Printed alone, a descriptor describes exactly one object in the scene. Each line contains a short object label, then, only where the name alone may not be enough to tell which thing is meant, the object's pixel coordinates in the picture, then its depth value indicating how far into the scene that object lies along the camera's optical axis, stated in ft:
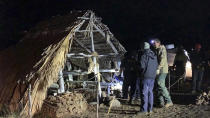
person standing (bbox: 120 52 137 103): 30.81
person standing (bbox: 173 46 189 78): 38.40
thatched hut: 24.12
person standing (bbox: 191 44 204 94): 34.55
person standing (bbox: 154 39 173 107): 26.63
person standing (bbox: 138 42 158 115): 24.47
